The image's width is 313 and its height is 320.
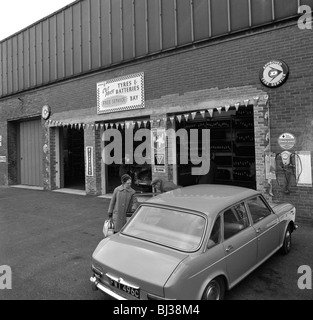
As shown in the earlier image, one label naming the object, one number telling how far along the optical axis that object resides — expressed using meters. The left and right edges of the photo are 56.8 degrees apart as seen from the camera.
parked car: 3.01
